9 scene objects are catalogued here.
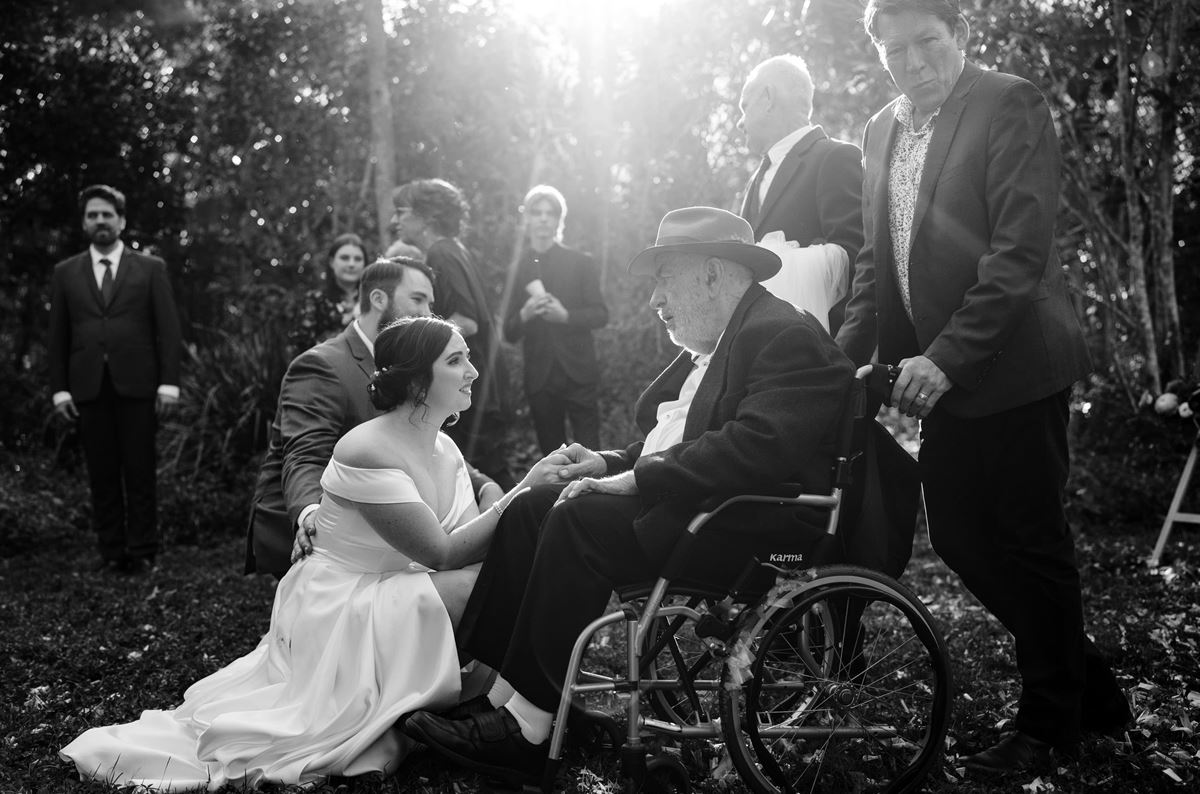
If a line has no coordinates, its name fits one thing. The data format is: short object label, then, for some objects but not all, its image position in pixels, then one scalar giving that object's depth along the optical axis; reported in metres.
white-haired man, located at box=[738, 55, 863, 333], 3.66
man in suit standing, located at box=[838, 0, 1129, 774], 2.84
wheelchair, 2.59
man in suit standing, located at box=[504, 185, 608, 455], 6.10
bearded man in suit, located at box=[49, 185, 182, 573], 6.45
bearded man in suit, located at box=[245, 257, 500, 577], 3.61
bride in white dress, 2.97
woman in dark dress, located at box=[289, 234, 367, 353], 6.38
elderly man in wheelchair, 2.63
